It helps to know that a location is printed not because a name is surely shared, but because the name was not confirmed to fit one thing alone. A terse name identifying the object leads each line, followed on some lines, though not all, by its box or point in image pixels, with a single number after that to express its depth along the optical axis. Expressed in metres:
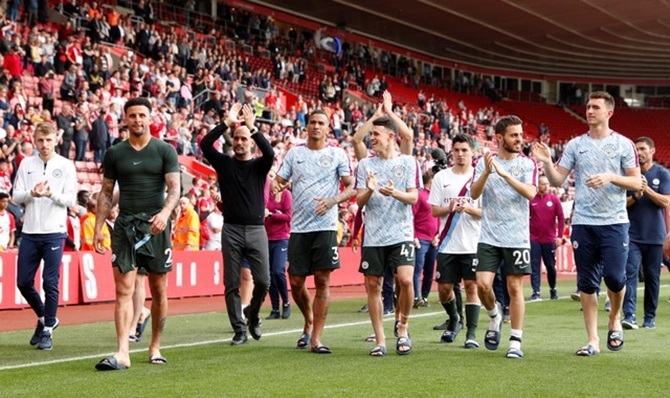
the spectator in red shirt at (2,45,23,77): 21.50
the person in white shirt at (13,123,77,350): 9.77
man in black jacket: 9.84
